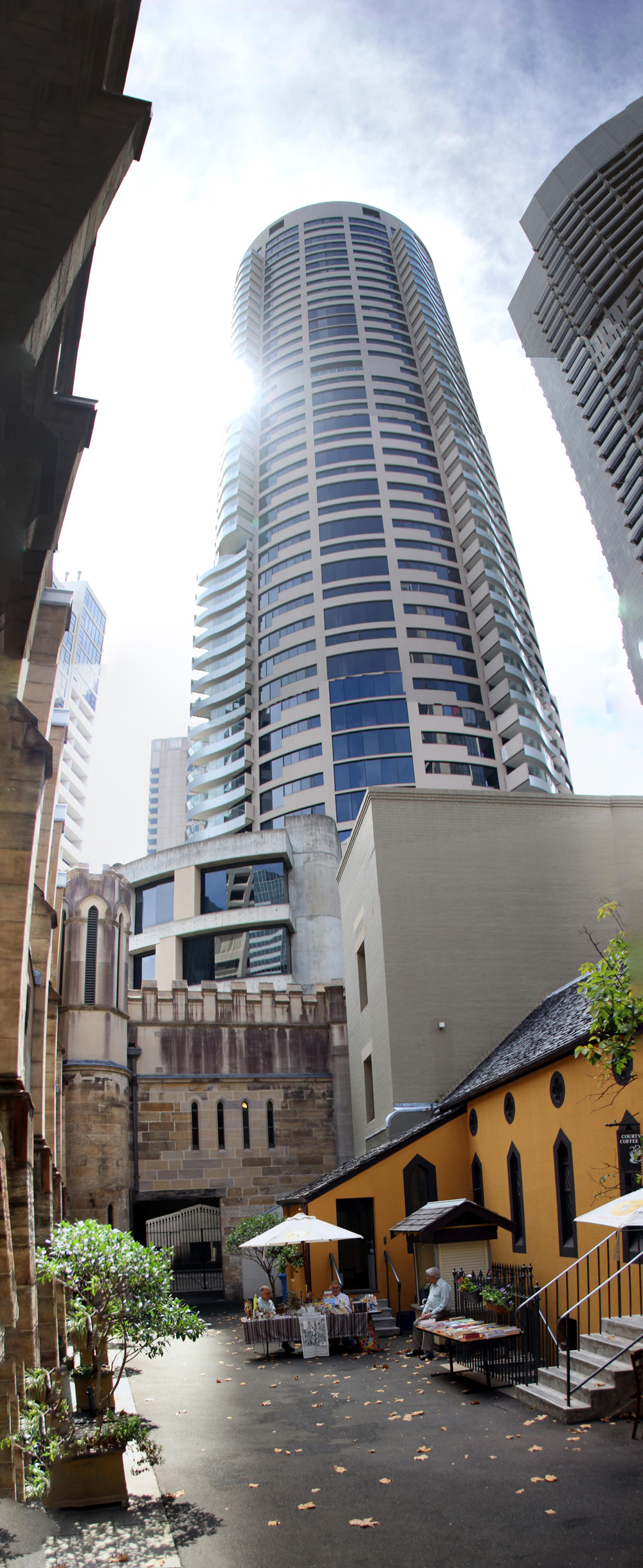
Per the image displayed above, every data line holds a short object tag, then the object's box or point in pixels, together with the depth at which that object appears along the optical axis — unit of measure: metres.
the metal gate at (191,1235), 30.39
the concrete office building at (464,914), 24.41
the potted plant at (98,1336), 8.34
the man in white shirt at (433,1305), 15.30
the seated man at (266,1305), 18.54
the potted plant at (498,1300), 13.47
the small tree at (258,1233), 24.42
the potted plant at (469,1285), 15.03
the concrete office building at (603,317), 53.44
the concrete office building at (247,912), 58.75
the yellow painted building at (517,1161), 14.32
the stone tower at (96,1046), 26.17
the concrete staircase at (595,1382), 10.39
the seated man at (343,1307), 17.59
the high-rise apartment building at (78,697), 135.50
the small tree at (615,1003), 10.47
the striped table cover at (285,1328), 17.42
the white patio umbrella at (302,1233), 17.72
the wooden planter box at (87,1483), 8.32
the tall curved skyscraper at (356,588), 80.88
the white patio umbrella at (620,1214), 10.12
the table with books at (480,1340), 12.59
